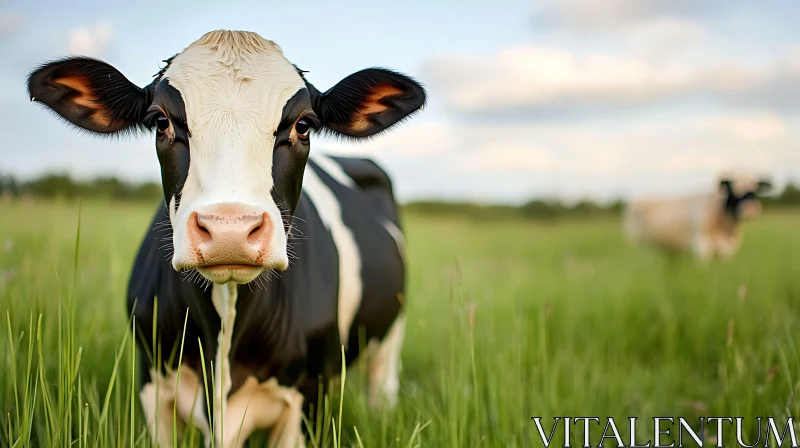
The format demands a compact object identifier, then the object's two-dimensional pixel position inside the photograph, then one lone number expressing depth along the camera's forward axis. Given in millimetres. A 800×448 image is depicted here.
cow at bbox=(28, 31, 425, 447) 2131
